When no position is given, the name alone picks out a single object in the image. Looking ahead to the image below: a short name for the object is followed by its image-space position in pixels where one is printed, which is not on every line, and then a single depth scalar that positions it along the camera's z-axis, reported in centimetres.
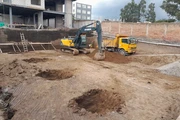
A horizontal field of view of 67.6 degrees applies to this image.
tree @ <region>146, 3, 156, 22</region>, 3889
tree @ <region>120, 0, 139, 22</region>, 3850
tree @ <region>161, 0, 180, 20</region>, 2183
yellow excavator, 1270
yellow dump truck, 1282
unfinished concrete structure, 2047
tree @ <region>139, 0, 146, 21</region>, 3798
